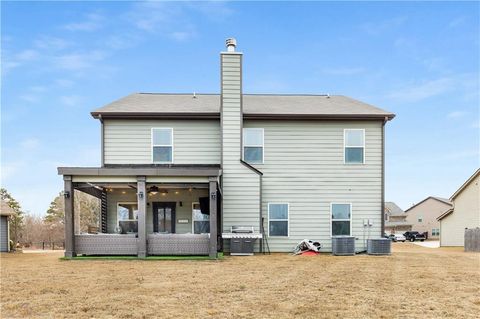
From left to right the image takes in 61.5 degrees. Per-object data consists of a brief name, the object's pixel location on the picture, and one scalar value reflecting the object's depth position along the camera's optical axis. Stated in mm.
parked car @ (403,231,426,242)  44781
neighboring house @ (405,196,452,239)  52031
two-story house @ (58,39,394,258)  15625
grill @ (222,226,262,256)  14094
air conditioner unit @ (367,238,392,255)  14984
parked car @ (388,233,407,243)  43606
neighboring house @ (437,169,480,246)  26984
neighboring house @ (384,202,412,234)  57469
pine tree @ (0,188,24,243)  36781
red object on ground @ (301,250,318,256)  14719
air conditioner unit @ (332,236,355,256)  14773
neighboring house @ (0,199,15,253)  21781
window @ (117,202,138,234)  15750
